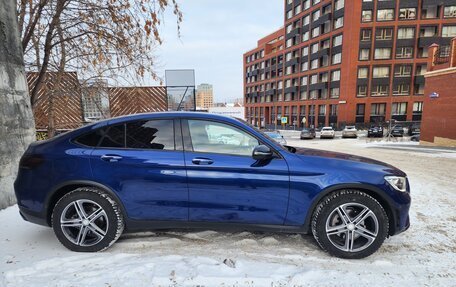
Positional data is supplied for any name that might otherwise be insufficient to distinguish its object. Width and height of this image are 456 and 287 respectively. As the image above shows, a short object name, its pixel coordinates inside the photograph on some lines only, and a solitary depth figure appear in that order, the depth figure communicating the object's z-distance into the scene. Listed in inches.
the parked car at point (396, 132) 1204.5
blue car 108.4
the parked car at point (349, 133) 1274.6
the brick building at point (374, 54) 1531.7
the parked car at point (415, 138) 1005.7
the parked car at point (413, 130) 1290.0
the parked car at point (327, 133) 1302.9
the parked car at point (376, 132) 1238.9
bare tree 192.1
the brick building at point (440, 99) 689.0
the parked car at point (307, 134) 1325.0
